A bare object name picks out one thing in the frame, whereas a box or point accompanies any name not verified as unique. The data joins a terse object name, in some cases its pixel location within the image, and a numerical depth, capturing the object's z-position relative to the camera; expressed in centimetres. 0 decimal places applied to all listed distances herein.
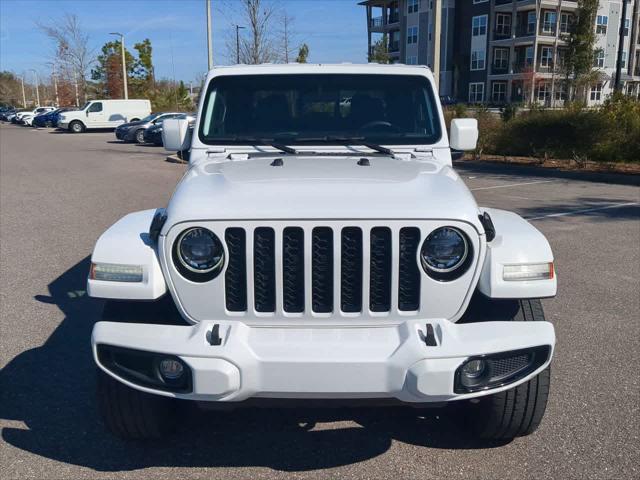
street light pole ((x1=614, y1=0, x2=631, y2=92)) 2214
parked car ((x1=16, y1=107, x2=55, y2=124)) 5528
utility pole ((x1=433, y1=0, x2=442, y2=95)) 1622
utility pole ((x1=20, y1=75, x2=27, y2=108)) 9755
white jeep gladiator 273
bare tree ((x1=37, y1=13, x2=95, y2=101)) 5725
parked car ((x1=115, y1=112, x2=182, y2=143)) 3016
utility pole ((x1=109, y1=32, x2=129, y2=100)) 4628
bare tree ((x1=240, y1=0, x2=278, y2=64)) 2439
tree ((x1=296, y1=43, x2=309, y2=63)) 3431
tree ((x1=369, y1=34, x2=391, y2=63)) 4144
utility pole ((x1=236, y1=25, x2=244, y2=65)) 2611
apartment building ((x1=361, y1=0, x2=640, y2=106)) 5616
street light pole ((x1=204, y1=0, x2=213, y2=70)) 2417
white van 4091
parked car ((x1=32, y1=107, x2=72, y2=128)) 4962
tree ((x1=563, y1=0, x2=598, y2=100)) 2975
